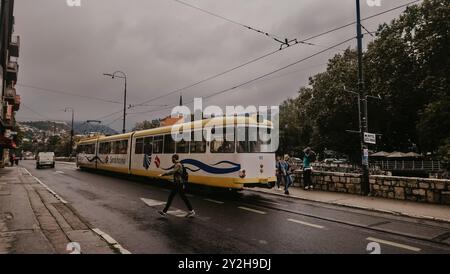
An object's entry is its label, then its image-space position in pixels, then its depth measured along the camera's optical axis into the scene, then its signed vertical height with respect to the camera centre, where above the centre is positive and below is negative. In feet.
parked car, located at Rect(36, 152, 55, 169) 122.42 -1.46
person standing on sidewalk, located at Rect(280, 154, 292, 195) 48.01 -1.86
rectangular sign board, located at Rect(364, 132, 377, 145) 44.04 +2.83
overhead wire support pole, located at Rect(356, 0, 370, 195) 43.88 +6.37
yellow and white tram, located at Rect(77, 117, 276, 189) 40.88 +0.26
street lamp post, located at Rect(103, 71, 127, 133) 98.12 +17.78
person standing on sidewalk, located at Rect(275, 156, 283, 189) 52.49 -1.95
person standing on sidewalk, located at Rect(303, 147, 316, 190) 48.77 -1.30
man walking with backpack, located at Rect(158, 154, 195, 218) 31.09 -2.07
